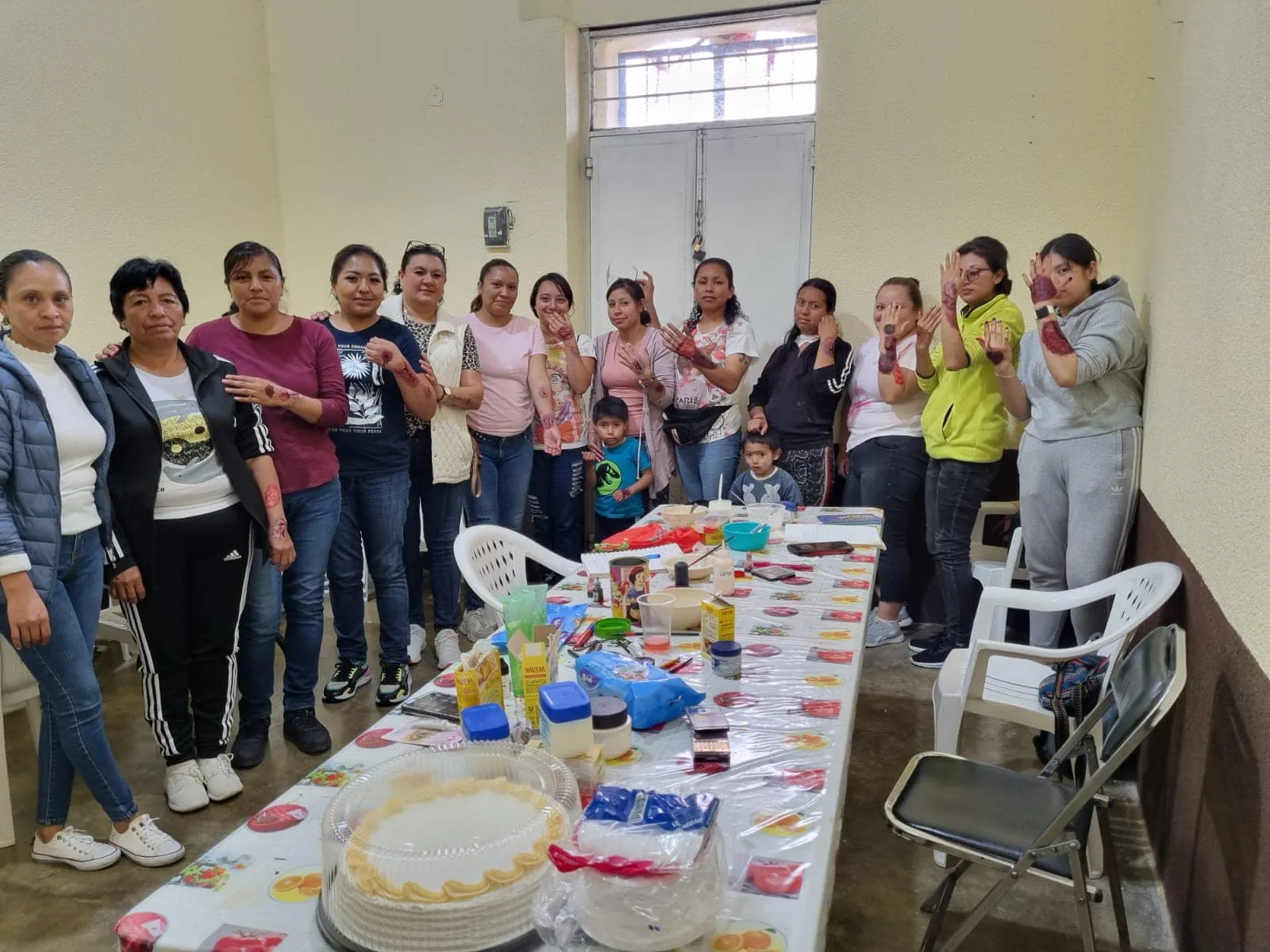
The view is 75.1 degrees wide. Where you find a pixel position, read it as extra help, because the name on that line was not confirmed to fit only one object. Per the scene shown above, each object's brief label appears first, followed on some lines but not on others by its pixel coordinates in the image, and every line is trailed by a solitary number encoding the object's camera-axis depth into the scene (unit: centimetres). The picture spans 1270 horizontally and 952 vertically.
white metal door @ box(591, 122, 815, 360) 388
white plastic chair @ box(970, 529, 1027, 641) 244
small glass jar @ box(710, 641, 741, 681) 151
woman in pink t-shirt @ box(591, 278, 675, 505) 356
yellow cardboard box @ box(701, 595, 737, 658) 159
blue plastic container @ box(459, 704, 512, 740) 114
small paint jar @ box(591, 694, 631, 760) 122
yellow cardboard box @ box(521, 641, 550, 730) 132
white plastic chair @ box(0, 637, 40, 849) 227
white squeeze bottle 203
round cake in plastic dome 83
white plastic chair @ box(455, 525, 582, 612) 226
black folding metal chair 134
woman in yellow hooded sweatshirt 300
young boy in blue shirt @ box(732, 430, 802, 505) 317
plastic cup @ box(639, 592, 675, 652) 171
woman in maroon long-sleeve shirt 228
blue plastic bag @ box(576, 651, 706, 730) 131
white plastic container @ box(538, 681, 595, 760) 112
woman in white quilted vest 294
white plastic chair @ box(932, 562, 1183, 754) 188
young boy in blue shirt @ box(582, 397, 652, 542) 359
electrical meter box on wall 415
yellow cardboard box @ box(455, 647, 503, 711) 134
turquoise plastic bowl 237
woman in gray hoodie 243
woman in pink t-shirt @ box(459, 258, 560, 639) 327
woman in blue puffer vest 170
